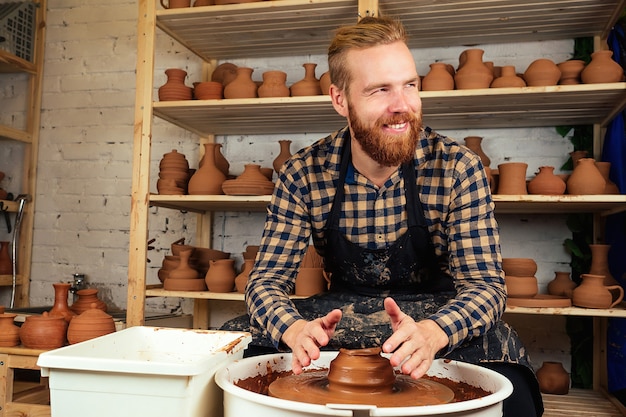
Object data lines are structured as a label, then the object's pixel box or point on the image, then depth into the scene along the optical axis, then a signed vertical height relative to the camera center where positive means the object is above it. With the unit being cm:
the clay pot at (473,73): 300 +88
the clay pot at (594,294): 285 -27
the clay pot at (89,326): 297 -53
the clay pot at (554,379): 318 -79
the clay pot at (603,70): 289 +88
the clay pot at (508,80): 298 +84
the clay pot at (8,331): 302 -58
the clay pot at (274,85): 322 +83
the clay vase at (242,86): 330 +84
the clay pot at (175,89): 338 +83
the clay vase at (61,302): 319 -45
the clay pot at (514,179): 297 +31
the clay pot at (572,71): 300 +90
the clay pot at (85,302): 337 -46
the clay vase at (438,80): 304 +84
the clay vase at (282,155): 343 +47
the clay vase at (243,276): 324 -27
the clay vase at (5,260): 404 -27
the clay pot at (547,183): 295 +29
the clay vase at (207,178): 333 +30
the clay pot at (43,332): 297 -57
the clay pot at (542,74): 297 +87
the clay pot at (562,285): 317 -25
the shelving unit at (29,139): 418 +62
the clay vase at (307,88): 321 +82
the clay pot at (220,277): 329 -28
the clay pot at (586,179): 289 +32
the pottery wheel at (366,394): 115 -34
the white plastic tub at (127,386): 112 -32
